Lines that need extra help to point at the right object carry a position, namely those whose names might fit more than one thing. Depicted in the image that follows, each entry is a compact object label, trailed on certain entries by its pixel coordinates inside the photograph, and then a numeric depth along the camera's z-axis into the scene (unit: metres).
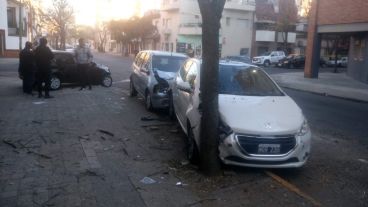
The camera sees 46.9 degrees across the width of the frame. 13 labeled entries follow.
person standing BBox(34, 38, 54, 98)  13.02
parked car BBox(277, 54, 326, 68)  45.28
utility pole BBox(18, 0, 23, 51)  37.80
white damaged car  5.95
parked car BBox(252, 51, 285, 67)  47.91
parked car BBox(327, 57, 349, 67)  49.41
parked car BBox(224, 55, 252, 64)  33.24
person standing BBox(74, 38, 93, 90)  15.83
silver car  11.01
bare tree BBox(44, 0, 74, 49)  44.69
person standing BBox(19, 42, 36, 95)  14.40
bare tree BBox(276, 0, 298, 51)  52.59
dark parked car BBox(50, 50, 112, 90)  16.30
